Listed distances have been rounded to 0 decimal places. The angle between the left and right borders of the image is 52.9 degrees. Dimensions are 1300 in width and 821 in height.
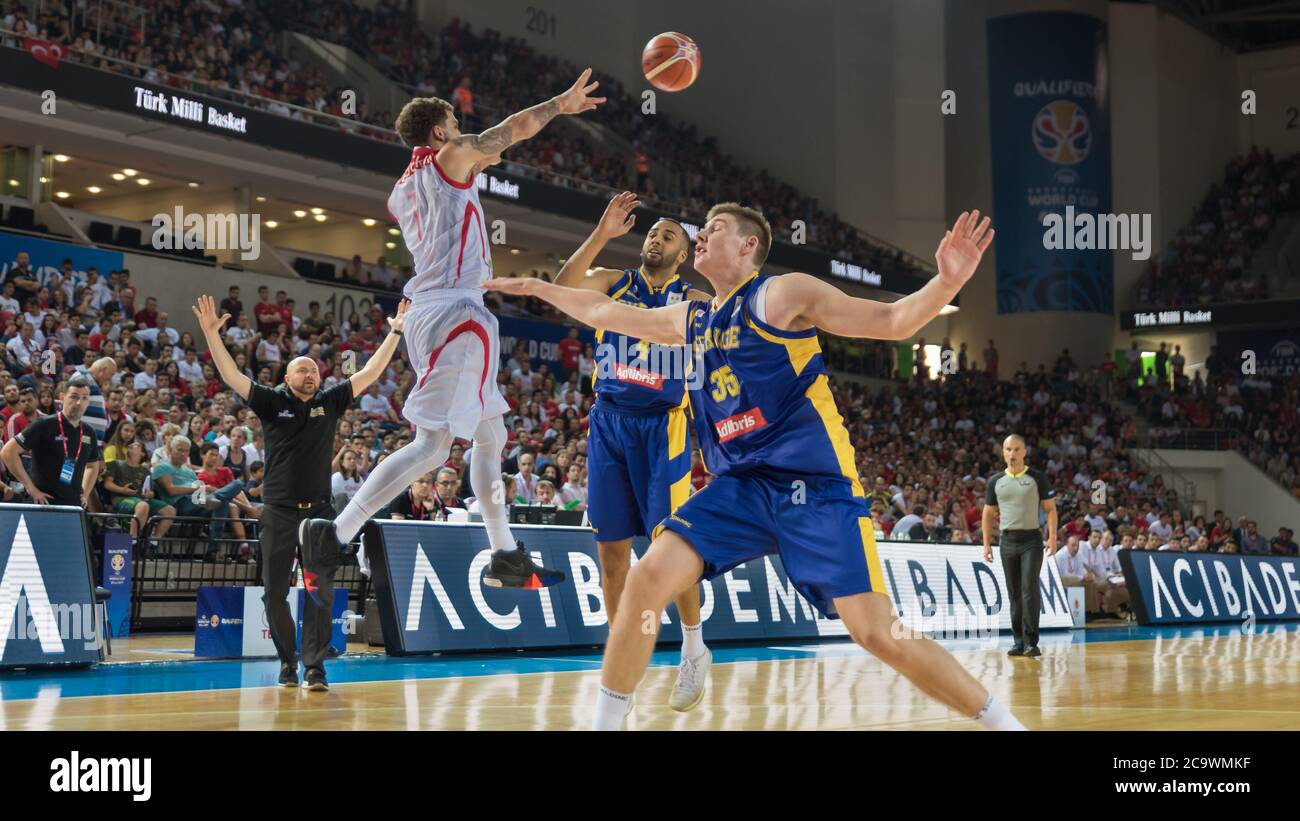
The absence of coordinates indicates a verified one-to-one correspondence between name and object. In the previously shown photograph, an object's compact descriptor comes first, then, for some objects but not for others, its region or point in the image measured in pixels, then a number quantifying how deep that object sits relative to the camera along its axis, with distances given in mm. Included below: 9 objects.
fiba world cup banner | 37969
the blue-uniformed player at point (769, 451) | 4609
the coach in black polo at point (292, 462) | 8430
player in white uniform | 6711
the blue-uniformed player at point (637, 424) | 7180
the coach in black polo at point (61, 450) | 10289
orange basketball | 7516
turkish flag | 19578
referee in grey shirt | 12516
